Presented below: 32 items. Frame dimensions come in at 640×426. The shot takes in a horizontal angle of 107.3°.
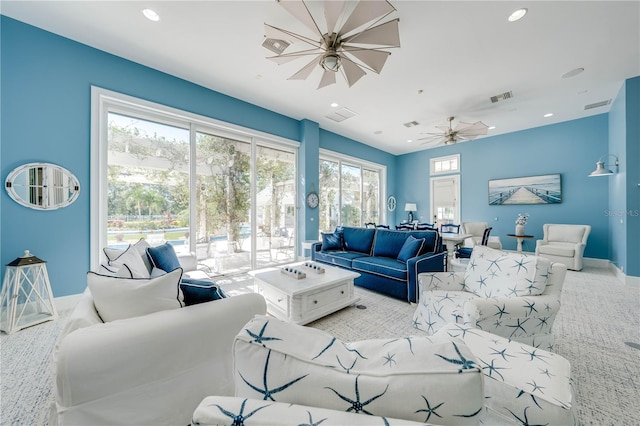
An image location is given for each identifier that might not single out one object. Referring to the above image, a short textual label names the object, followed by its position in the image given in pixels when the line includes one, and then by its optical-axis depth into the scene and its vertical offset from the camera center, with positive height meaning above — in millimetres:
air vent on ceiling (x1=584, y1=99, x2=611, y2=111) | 4500 +2107
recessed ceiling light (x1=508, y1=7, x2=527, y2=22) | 2426 +2084
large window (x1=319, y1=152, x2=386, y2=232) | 6430 +658
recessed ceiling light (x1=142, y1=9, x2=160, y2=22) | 2463 +2119
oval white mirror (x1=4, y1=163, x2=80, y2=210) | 2580 +322
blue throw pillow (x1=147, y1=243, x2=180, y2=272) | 2264 -441
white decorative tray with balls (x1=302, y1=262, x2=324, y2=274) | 2907 -692
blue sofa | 3018 -672
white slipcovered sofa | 962 -694
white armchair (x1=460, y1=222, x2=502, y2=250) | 5649 -474
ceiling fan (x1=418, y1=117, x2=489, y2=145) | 4789 +1722
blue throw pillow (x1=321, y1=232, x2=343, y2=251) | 4418 -544
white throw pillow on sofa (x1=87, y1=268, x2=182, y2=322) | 1232 -435
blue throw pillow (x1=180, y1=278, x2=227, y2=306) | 1428 -484
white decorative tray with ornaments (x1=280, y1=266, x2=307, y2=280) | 2715 -706
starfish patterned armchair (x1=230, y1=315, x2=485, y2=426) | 471 -370
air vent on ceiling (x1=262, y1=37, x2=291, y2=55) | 2781 +2042
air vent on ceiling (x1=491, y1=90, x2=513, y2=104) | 4145 +2100
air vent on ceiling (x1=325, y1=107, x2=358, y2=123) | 4891 +2141
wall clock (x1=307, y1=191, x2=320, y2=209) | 5410 +313
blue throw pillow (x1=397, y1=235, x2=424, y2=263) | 3232 -496
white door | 7176 +426
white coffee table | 2430 -896
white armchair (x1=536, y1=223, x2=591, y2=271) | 4645 -654
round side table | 5362 -616
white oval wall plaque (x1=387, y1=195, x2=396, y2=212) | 8310 +354
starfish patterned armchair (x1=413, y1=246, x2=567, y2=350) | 1676 -678
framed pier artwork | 5605 +568
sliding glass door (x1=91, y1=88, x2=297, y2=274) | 3240 +466
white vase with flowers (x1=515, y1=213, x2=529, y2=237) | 5430 -269
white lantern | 2354 -890
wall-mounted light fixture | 4087 +722
